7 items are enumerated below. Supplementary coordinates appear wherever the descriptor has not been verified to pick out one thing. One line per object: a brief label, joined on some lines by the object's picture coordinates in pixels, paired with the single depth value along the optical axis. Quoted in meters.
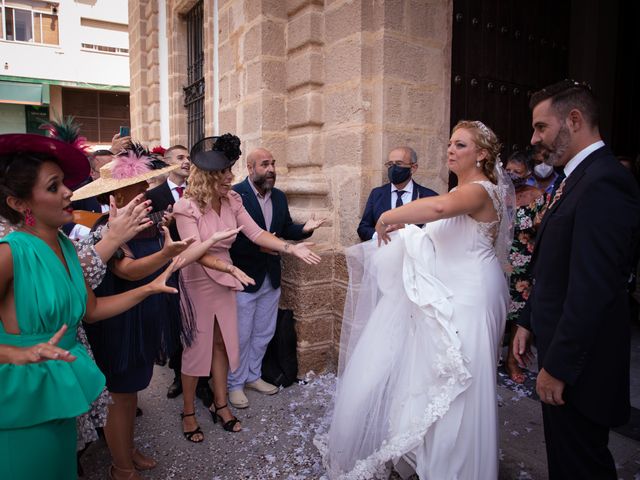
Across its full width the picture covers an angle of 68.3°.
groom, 1.72
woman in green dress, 1.62
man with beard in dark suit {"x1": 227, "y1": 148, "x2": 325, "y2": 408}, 3.83
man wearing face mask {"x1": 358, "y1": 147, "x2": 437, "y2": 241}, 3.73
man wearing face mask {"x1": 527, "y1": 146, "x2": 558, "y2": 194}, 4.13
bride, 2.34
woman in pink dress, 3.20
